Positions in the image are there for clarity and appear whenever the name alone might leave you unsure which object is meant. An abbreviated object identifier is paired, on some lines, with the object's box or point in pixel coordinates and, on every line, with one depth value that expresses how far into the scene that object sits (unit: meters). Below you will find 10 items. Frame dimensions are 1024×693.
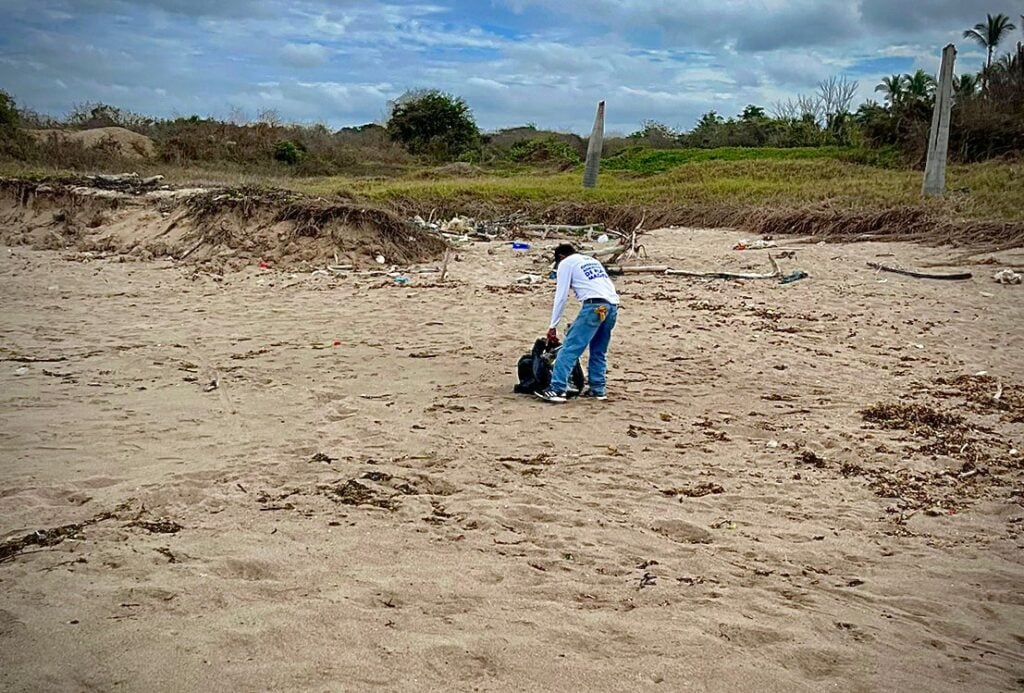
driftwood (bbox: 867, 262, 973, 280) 14.48
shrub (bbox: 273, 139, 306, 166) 37.00
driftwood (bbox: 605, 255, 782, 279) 15.40
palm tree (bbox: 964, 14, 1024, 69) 48.00
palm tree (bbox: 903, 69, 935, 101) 43.31
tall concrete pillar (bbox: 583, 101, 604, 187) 27.86
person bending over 8.48
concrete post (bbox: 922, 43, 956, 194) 21.70
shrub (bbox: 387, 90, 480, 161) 42.97
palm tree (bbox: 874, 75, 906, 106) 43.28
